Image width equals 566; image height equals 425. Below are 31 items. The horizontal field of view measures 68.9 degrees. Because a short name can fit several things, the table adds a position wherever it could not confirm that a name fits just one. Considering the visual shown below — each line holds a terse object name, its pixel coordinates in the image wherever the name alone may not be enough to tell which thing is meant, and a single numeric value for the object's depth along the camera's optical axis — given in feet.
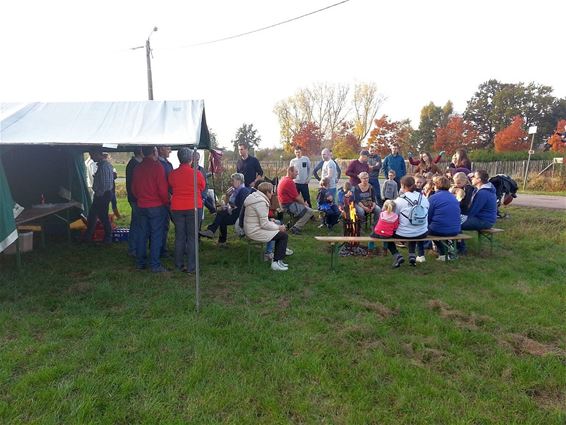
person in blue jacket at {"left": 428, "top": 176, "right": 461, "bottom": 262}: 21.12
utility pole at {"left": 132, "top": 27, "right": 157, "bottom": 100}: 54.49
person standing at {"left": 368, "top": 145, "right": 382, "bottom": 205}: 32.24
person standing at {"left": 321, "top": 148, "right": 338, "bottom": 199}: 29.93
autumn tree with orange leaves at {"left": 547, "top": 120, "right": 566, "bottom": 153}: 122.78
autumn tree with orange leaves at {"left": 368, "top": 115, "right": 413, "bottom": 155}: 128.67
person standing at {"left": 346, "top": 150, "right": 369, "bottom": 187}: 30.83
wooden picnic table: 20.91
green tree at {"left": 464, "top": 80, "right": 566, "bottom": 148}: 148.77
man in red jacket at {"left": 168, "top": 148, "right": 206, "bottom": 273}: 18.19
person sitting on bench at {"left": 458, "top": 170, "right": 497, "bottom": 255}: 22.58
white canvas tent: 14.15
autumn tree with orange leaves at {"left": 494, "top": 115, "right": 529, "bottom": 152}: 136.15
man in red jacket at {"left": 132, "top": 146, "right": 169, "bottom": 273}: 18.40
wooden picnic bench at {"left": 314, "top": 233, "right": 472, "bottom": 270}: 20.00
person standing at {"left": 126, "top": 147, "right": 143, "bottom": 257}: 19.85
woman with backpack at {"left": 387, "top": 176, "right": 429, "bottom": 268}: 20.07
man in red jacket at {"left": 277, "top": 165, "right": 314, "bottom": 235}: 28.12
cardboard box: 21.17
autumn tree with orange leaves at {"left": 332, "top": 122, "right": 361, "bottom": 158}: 148.05
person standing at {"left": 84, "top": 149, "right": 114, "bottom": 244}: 23.90
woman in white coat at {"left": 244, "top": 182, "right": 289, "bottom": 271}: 19.65
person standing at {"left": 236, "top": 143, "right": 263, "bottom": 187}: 29.78
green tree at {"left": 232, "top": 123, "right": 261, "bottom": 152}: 183.83
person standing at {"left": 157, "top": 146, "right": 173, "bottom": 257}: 20.40
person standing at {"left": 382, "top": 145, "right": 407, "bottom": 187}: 33.77
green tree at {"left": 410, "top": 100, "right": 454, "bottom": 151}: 162.61
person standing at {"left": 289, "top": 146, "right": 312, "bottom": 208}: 32.45
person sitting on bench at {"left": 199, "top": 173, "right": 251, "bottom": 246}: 22.93
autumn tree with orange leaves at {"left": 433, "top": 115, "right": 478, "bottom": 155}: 143.64
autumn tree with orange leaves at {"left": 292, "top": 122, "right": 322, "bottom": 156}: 147.33
